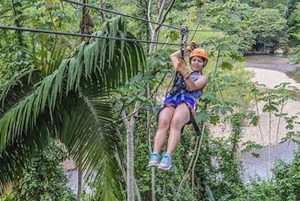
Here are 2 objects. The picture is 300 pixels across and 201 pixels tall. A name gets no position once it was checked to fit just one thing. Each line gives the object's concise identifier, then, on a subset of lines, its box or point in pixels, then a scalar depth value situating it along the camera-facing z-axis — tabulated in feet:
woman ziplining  14.49
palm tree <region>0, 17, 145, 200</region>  15.65
